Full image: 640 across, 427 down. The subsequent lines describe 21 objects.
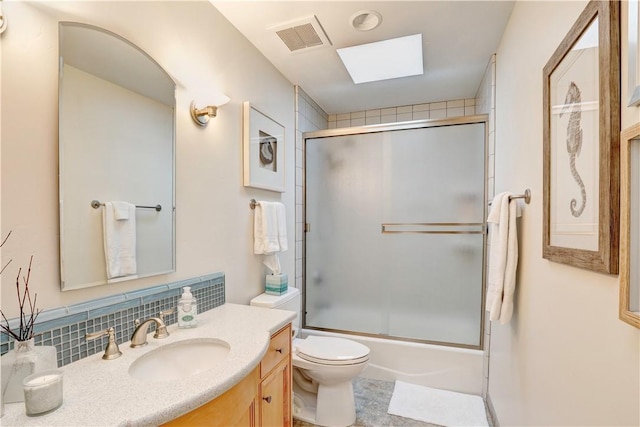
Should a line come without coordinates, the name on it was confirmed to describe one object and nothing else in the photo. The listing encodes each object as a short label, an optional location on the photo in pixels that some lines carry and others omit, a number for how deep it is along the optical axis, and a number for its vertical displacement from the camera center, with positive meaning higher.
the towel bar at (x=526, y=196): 1.29 +0.08
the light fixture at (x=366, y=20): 1.66 +1.12
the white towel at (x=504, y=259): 1.38 -0.21
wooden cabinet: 0.81 -0.64
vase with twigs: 0.68 -0.33
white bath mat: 1.86 -1.29
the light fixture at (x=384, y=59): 1.94 +1.10
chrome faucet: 1.04 -0.42
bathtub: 2.15 -1.14
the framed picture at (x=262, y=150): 1.83 +0.43
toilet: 1.78 -0.96
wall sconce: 1.44 +0.50
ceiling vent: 1.73 +1.11
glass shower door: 2.25 -0.13
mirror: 0.95 +0.22
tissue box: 1.95 -0.46
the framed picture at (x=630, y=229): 0.59 -0.03
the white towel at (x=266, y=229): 1.88 -0.09
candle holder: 0.64 -0.39
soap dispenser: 1.22 -0.40
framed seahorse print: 0.69 +0.20
